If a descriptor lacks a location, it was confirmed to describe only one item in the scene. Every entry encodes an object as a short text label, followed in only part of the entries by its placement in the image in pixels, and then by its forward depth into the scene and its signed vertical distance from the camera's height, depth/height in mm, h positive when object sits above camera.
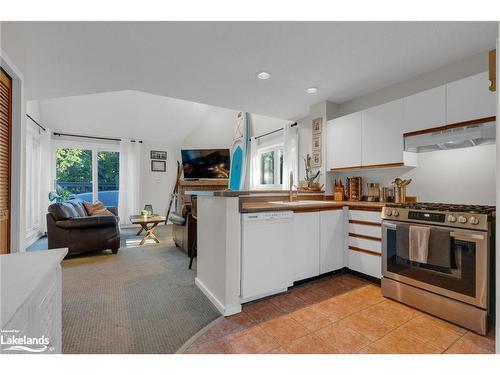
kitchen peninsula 1917 -542
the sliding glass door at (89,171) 5609 +392
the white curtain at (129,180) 6090 +185
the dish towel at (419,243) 1905 -463
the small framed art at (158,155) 6630 +939
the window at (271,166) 4754 +465
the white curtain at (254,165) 5258 +515
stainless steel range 1676 -581
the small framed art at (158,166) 6645 +618
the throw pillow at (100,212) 4264 -479
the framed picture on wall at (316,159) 3453 +445
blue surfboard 5379 +822
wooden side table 4195 -621
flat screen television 6199 +652
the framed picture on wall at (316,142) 3445 +690
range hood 1911 +473
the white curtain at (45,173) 4992 +293
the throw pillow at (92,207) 4279 -398
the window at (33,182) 4430 +92
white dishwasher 1973 -589
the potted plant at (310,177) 3398 +163
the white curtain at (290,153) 4094 +630
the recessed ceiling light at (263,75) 2516 +1249
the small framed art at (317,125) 3419 +944
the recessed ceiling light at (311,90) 2924 +1262
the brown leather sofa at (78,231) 3371 -666
